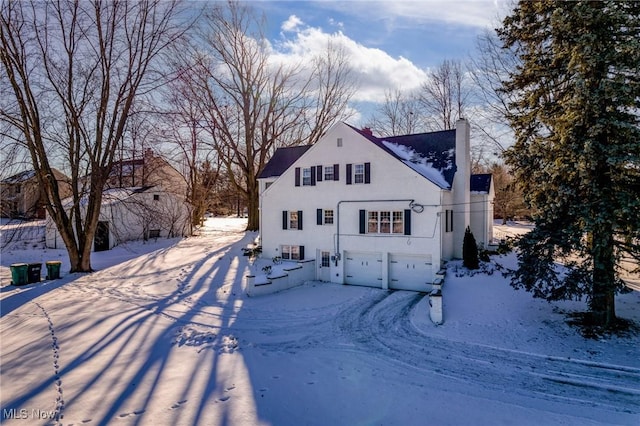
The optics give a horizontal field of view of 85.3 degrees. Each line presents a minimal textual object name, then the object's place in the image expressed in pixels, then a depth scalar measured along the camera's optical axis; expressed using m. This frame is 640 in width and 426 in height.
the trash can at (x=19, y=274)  15.30
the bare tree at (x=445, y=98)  31.34
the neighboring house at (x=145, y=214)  24.09
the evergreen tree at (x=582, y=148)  8.65
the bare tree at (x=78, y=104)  15.77
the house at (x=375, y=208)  15.23
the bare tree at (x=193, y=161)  26.95
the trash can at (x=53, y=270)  16.45
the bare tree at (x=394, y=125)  36.39
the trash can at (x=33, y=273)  15.74
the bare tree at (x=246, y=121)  29.50
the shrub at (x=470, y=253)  15.41
